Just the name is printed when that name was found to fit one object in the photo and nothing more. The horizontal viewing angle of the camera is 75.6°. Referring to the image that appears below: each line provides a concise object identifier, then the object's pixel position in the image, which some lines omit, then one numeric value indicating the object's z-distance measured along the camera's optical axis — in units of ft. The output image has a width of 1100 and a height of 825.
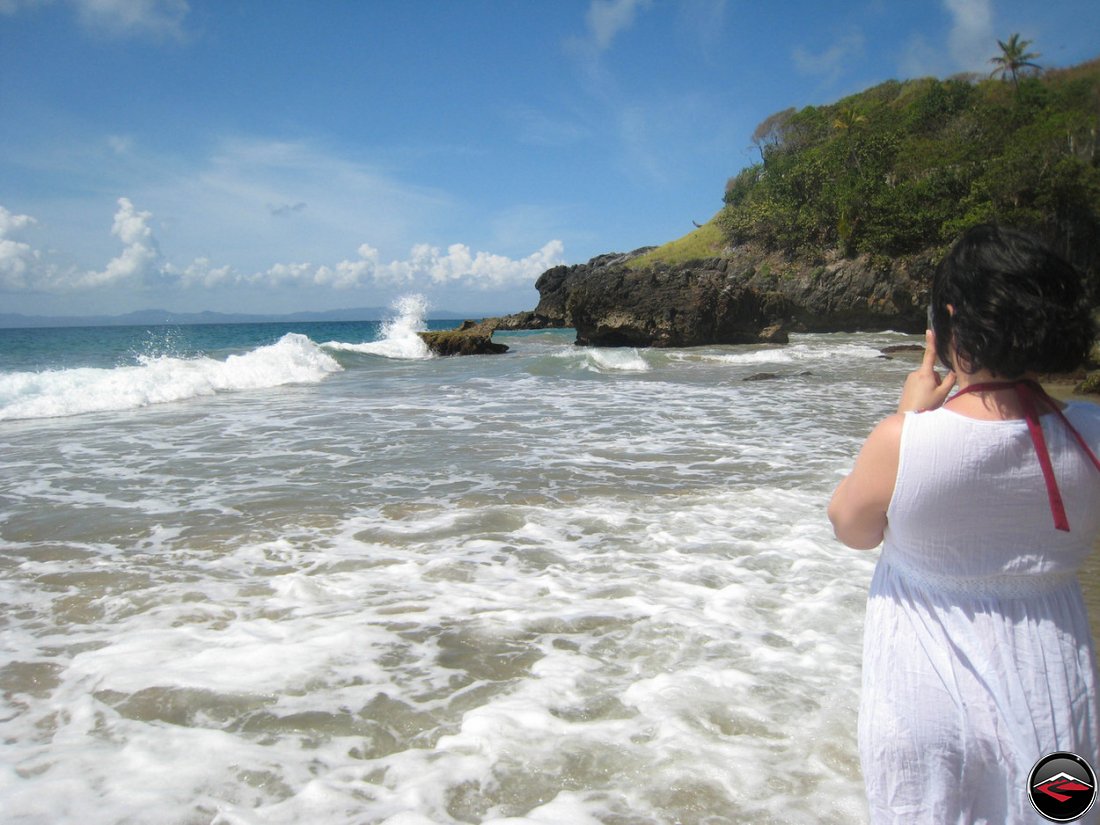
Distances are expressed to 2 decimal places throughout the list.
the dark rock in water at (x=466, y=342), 86.89
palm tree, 155.02
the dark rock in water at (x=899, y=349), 68.96
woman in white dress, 4.30
